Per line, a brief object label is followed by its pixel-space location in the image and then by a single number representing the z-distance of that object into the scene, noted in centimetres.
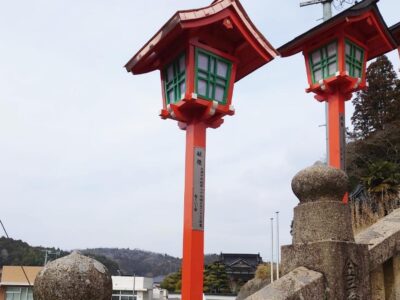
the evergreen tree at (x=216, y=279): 3164
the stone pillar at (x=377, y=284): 348
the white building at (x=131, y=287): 3822
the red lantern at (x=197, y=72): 755
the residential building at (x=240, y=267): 3372
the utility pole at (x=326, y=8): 1554
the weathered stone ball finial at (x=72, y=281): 190
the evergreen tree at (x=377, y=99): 1908
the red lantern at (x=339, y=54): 891
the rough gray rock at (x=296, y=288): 281
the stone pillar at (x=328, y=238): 304
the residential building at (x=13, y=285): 2869
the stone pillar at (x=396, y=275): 353
